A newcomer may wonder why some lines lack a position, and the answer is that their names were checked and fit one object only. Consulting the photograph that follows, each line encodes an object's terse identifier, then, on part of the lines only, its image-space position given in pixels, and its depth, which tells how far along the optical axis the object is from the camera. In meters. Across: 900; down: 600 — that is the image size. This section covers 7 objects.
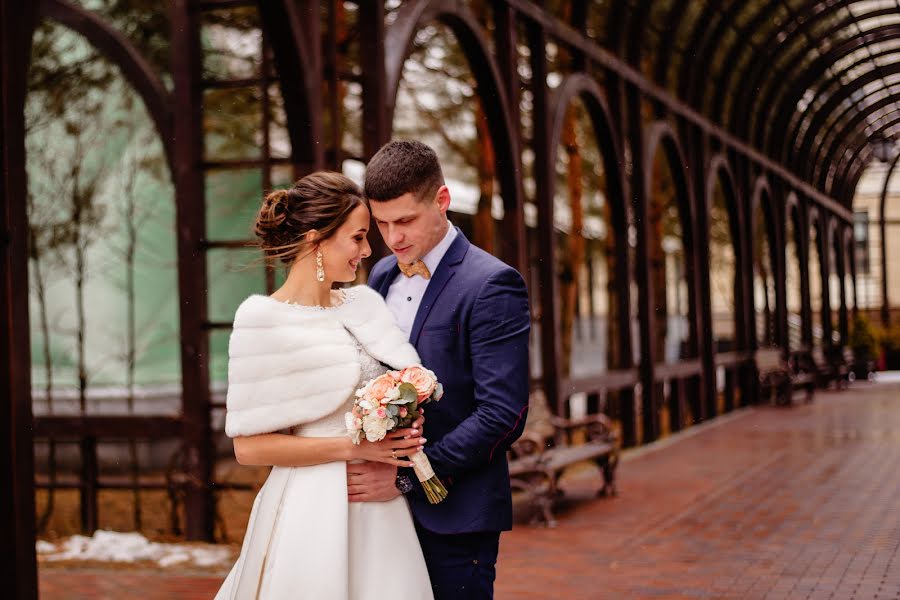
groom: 2.72
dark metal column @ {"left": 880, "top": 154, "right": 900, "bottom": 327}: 35.03
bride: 2.69
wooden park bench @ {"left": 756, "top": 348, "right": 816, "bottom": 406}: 19.70
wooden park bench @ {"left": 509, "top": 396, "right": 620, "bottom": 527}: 8.24
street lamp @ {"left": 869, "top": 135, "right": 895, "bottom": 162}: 28.30
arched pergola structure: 6.86
